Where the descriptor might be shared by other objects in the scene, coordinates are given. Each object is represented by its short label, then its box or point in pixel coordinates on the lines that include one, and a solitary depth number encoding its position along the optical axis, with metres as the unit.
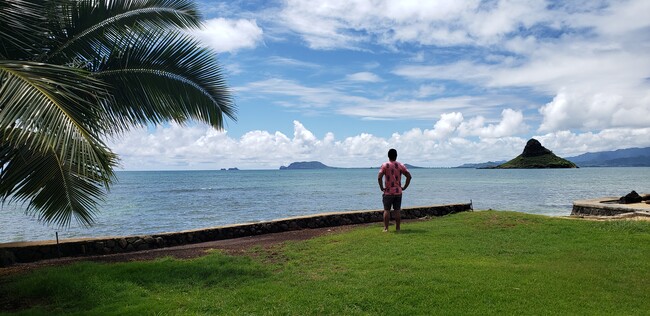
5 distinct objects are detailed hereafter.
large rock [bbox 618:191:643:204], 21.55
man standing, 10.87
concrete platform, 17.45
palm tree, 6.01
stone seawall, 9.76
